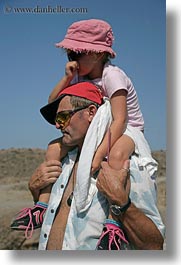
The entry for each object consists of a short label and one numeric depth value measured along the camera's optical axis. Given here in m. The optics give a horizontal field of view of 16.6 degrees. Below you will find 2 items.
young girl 2.39
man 2.34
